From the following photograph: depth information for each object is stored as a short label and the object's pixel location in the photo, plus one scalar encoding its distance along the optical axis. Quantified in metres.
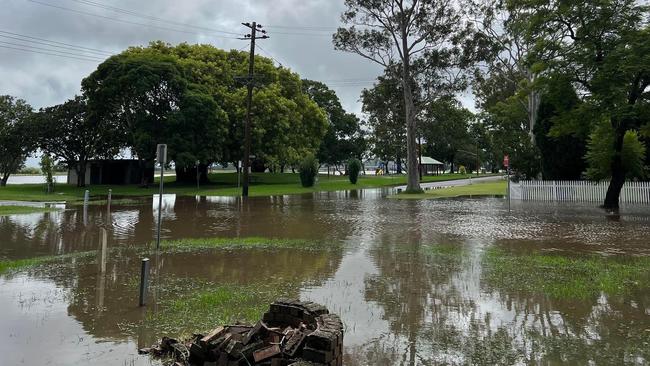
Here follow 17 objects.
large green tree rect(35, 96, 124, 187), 40.53
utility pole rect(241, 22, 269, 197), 30.21
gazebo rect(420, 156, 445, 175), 88.19
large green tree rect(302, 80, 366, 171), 77.25
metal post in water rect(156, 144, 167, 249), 10.04
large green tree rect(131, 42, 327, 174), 43.00
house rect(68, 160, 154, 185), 46.28
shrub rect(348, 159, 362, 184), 51.94
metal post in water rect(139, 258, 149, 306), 6.49
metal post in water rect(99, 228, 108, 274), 8.51
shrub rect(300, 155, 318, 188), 44.38
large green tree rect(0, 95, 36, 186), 40.50
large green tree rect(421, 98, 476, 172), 74.84
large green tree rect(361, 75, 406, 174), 41.53
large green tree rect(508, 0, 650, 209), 19.59
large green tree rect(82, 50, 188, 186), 36.41
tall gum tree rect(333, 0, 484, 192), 34.47
